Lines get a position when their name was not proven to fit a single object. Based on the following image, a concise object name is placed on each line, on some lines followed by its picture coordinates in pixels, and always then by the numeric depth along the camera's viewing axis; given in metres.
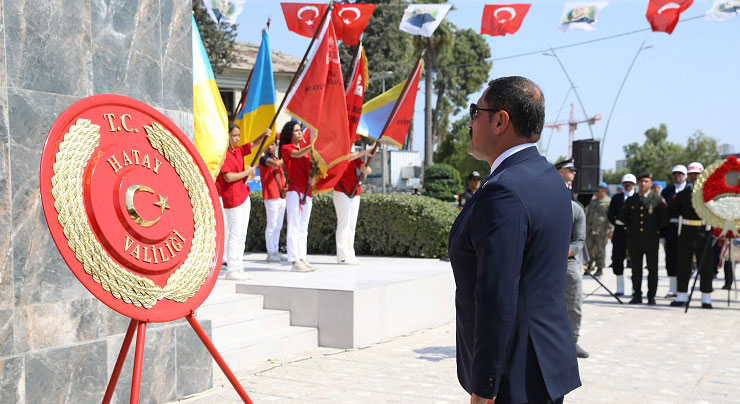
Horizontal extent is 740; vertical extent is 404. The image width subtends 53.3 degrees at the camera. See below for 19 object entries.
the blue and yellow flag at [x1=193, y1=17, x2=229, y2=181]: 5.77
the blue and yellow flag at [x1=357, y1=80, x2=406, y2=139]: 11.73
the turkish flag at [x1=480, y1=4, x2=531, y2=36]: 13.01
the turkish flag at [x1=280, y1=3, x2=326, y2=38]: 12.09
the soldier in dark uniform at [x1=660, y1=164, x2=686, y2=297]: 11.70
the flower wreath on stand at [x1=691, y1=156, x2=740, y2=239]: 10.43
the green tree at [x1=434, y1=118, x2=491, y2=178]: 56.62
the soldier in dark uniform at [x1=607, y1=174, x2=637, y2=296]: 12.21
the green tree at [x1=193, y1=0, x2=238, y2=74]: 26.14
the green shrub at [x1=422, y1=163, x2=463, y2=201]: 42.16
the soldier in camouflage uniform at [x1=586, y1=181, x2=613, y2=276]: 15.00
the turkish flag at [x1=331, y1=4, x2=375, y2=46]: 12.20
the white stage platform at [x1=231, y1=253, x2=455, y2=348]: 7.45
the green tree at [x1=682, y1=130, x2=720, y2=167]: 64.40
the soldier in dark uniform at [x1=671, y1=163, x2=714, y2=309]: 10.89
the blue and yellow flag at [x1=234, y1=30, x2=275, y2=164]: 8.82
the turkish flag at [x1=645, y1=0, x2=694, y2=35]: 12.38
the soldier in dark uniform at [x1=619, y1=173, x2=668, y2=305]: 11.25
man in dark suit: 2.38
